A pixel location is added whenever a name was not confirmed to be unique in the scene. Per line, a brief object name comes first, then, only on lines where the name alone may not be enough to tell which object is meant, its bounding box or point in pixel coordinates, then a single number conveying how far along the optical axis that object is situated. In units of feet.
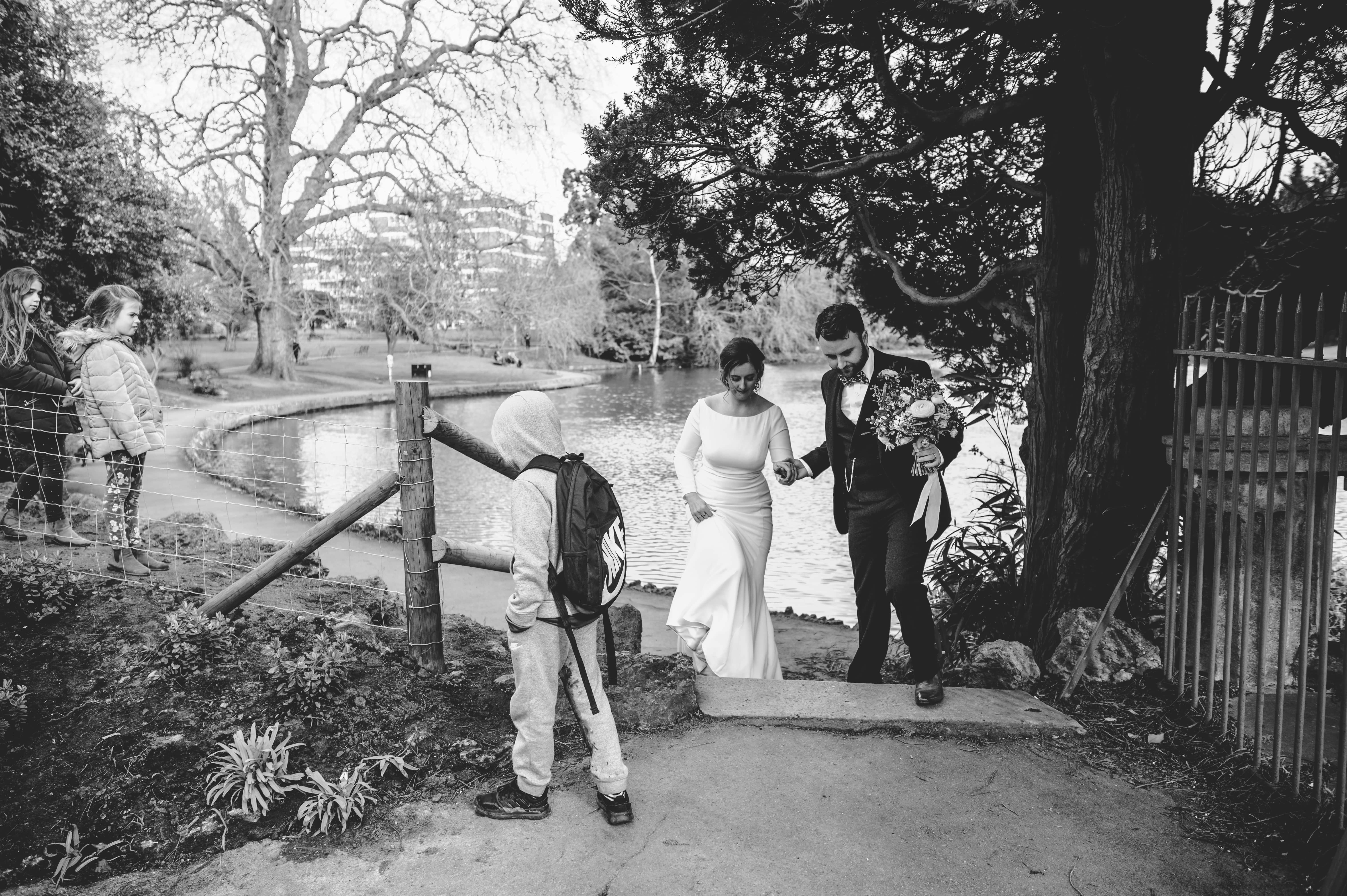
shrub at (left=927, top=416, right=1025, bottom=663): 19.17
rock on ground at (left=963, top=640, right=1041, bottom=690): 14.99
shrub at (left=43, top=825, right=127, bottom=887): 9.41
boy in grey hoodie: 9.97
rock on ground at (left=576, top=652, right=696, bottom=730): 13.19
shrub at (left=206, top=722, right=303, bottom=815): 10.57
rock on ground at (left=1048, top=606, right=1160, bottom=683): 14.42
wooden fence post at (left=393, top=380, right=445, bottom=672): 13.50
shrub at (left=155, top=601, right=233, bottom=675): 13.21
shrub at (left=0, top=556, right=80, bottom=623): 15.16
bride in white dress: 17.26
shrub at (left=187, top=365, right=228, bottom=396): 88.43
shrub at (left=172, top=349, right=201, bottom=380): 94.32
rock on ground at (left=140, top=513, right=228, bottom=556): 22.74
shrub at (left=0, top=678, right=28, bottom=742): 11.86
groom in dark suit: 14.10
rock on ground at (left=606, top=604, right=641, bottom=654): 18.94
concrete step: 13.03
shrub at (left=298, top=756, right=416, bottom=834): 10.37
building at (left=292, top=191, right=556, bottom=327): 98.43
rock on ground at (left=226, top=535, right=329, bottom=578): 21.90
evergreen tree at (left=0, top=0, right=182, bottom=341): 44.52
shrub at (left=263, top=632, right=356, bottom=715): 12.42
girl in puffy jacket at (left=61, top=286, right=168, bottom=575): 18.84
